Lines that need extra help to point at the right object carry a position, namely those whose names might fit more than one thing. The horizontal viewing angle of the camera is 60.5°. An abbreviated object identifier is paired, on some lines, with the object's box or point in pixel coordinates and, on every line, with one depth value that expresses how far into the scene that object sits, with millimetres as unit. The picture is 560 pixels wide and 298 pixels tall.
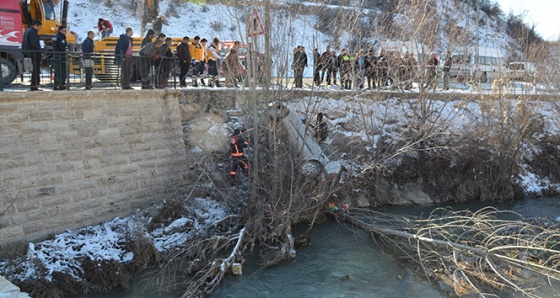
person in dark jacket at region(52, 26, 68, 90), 10117
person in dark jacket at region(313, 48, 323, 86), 11439
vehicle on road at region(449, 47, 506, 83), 16938
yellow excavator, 11273
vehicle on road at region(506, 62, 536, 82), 16438
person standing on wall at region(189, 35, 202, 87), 14797
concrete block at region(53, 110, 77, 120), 9852
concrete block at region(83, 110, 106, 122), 10312
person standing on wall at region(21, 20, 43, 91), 9895
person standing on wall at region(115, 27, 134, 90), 10995
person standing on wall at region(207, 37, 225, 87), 14359
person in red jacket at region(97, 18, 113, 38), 17933
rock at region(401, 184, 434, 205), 14727
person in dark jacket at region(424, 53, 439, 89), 14791
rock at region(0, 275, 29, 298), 5410
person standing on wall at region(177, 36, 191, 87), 12742
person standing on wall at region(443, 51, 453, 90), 14872
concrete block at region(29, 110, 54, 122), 9484
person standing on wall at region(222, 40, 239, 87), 11320
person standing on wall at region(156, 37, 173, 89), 11951
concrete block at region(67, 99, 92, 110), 10073
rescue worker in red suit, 11617
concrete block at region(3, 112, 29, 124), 9125
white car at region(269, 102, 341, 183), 11508
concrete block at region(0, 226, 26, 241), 8797
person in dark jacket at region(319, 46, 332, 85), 11966
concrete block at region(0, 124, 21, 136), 9055
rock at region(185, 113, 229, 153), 12680
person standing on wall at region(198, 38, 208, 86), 14750
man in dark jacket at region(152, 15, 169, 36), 15074
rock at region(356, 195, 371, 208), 13716
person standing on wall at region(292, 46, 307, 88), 11931
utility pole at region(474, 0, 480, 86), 17809
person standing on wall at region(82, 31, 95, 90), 10391
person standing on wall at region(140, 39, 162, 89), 11555
